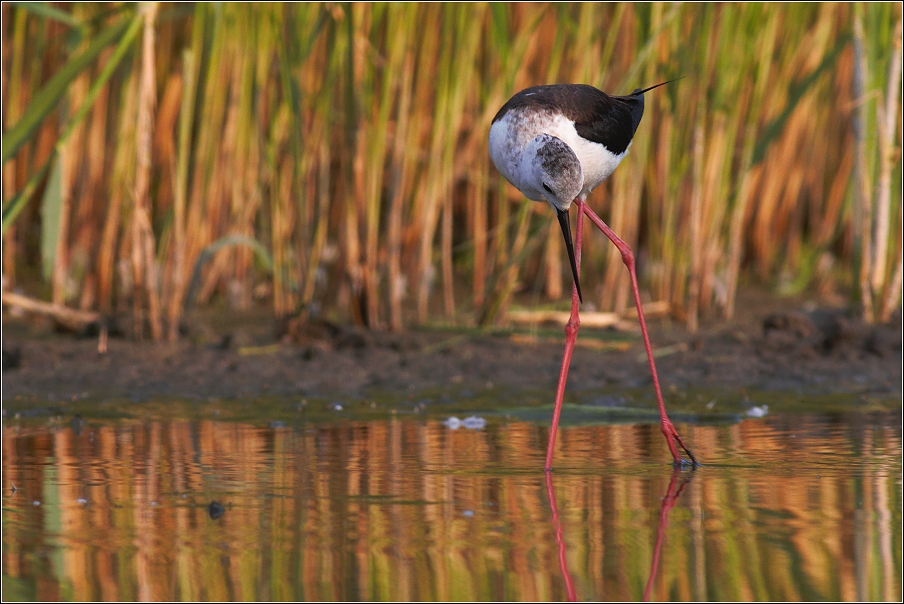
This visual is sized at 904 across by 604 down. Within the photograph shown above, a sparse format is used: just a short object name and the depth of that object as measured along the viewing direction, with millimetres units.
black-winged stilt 7574
